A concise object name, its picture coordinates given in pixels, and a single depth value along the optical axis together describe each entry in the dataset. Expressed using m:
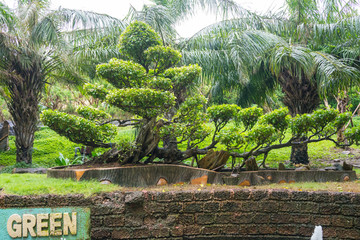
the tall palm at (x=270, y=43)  8.83
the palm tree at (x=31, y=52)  8.70
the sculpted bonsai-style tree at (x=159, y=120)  5.93
